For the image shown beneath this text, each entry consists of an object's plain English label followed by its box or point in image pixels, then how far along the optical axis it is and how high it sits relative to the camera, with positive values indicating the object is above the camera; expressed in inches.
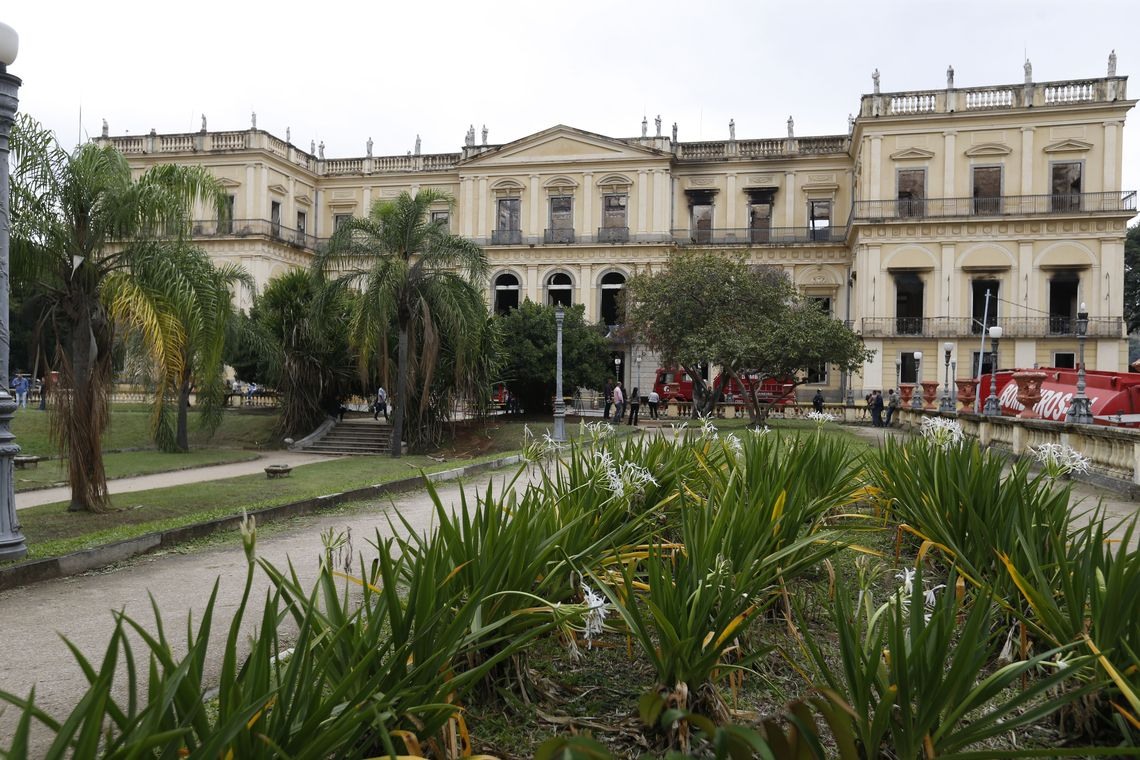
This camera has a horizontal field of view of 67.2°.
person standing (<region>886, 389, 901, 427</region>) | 1029.7 -38.8
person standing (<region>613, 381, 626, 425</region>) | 964.0 -38.6
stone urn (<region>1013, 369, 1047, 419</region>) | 649.0 -10.2
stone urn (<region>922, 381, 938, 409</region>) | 971.9 -20.6
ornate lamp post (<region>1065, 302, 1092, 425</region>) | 540.4 -20.4
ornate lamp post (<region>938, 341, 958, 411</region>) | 917.8 -31.5
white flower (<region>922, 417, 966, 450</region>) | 213.8 -15.5
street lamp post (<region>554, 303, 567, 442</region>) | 733.9 -30.9
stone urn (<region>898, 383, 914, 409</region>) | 1277.8 -26.5
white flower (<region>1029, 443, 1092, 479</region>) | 158.1 -16.6
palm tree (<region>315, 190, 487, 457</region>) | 690.2 +70.4
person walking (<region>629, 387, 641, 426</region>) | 956.9 -43.3
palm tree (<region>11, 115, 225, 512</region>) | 332.2 +45.2
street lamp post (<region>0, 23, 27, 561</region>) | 234.4 +3.3
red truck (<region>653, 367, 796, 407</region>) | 1284.4 -26.4
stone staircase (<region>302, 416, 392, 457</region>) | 822.5 -71.7
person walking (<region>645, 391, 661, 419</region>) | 1131.9 -40.4
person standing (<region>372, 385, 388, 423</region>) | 978.8 -43.5
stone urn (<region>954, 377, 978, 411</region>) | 912.9 -17.8
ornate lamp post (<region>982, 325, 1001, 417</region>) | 702.9 -23.3
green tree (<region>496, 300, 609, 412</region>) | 1021.2 +18.6
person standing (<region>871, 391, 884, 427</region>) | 1045.8 -45.3
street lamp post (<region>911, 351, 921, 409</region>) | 1027.0 -16.7
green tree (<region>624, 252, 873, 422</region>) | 886.4 +54.2
